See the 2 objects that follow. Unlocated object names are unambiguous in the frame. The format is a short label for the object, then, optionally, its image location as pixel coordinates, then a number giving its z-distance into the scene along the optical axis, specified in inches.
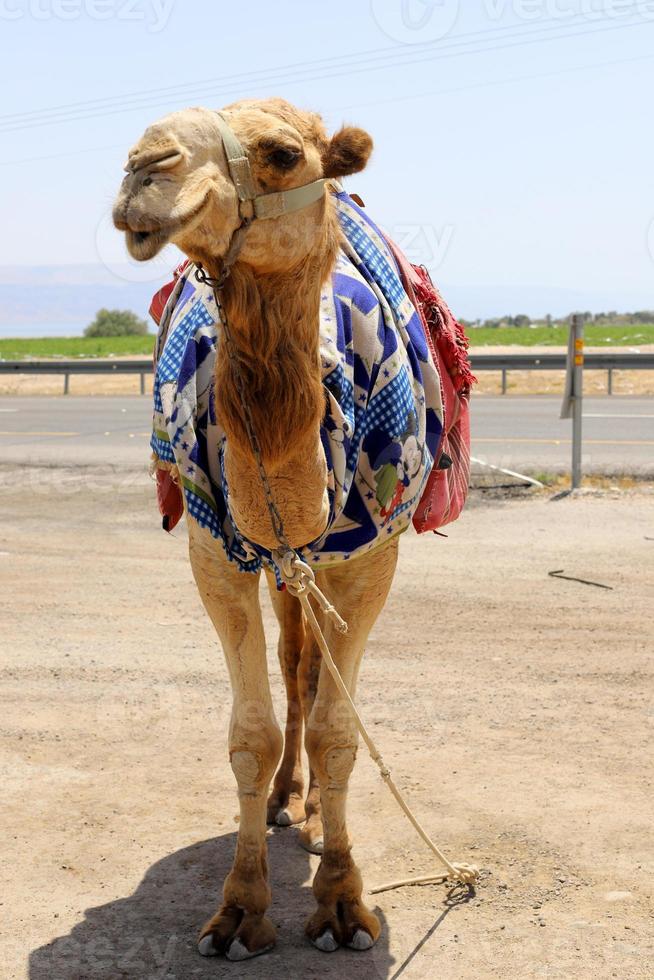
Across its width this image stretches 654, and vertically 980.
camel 111.6
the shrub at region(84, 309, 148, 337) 3145.9
